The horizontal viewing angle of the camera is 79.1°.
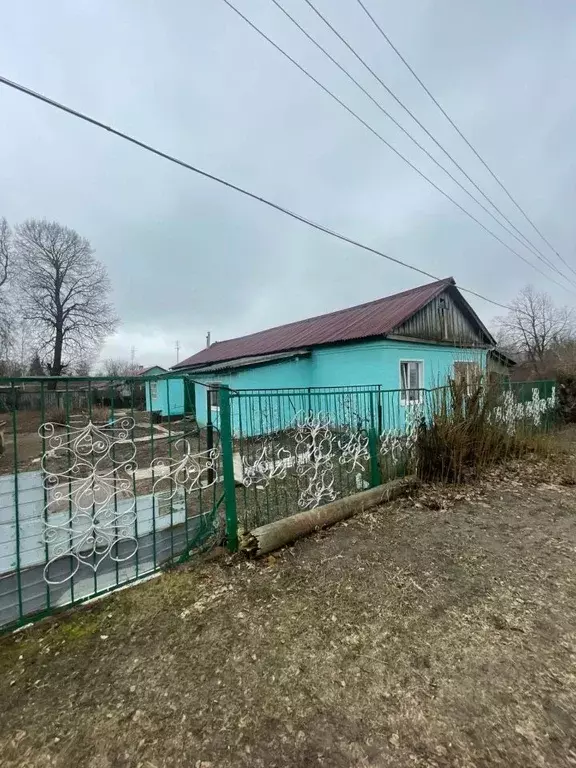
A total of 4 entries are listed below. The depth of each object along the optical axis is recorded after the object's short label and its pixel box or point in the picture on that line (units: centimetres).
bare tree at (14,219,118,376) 2323
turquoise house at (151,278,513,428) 1041
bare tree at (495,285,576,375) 2584
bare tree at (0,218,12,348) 2122
